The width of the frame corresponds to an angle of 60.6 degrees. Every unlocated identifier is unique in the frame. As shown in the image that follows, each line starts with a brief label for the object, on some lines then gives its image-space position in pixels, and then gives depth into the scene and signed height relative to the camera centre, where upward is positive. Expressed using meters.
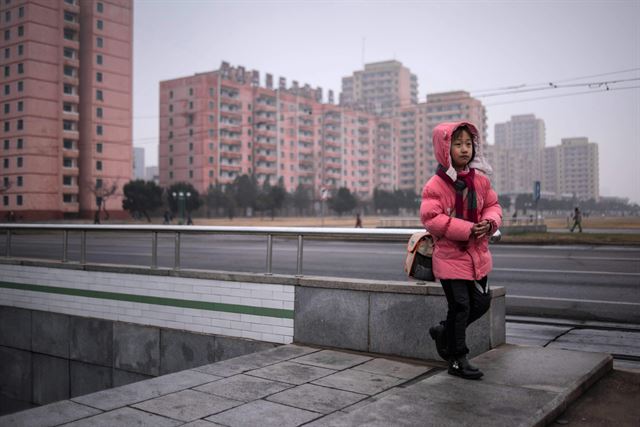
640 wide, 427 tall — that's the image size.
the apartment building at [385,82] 192.70 +43.97
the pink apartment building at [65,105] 61.25 +11.99
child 4.02 -0.12
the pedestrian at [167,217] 51.91 -1.39
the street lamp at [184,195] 72.03 +1.03
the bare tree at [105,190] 67.97 +1.47
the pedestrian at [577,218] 30.42 -0.61
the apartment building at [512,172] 188.00 +12.27
